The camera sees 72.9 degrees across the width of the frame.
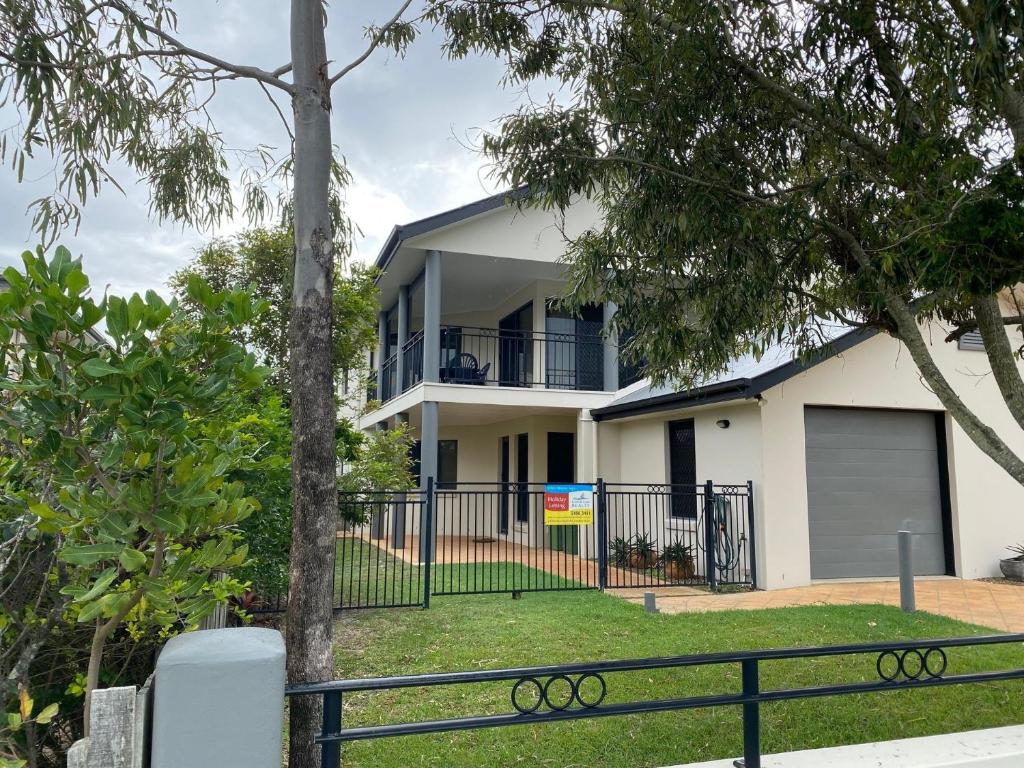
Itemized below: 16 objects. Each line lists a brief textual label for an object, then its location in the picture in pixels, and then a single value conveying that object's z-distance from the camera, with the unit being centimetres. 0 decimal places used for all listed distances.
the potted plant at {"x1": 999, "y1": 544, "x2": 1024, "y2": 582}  1141
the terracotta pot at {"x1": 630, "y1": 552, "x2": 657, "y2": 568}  1226
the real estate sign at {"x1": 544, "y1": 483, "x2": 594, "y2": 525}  1054
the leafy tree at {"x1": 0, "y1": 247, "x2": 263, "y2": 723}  216
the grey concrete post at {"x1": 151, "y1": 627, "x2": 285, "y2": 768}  225
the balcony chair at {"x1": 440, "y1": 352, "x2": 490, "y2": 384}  1530
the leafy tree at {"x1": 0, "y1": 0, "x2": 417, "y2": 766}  333
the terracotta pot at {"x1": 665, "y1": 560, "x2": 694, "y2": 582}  1142
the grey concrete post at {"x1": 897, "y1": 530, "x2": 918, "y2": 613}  869
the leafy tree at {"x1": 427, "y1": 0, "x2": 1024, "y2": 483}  468
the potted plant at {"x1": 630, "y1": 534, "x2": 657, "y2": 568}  1232
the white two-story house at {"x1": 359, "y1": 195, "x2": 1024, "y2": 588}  1071
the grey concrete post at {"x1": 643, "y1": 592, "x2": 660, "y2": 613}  870
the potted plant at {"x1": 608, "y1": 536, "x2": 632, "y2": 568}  1231
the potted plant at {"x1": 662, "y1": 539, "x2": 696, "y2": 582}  1144
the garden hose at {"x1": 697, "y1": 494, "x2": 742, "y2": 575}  1078
